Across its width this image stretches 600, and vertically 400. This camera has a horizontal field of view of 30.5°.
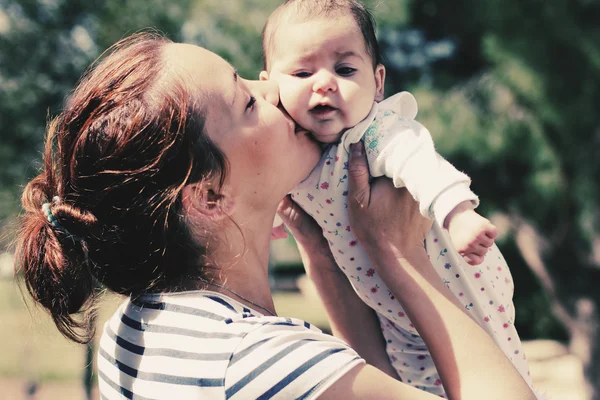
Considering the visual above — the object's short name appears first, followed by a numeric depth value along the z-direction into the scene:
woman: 0.85
